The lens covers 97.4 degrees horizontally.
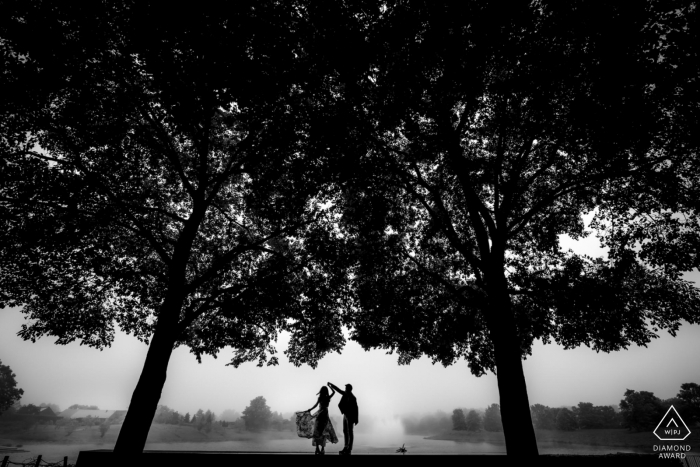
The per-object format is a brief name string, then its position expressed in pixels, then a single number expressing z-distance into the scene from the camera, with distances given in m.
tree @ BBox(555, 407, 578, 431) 117.49
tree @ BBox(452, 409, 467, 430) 152.50
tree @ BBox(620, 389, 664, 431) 85.81
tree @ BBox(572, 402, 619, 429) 108.69
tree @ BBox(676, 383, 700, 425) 75.86
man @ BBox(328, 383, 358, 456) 11.09
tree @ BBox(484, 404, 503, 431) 146.88
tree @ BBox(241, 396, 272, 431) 147.12
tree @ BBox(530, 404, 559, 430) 128.88
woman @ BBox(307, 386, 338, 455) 11.73
